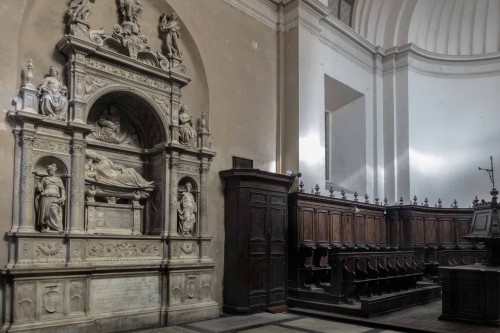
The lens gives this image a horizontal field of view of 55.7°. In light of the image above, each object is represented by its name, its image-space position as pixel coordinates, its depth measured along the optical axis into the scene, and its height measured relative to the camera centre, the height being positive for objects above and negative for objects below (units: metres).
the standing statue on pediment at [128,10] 8.24 +3.53
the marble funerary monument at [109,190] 6.60 +0.36
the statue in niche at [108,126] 8.15 +1.49
